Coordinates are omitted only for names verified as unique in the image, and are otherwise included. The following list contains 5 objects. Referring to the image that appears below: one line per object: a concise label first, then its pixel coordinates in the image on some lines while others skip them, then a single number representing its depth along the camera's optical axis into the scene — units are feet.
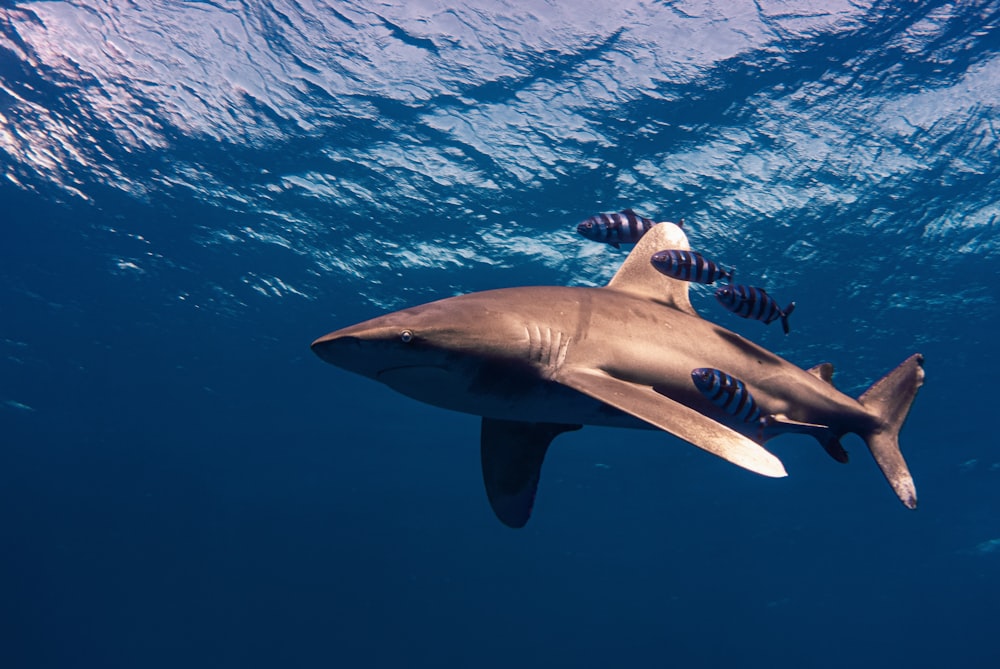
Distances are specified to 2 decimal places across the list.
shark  10.46
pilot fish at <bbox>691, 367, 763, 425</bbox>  12.17
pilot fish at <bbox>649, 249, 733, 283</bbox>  14.57
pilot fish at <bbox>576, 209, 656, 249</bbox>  17.33
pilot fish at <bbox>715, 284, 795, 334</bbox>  15.64
